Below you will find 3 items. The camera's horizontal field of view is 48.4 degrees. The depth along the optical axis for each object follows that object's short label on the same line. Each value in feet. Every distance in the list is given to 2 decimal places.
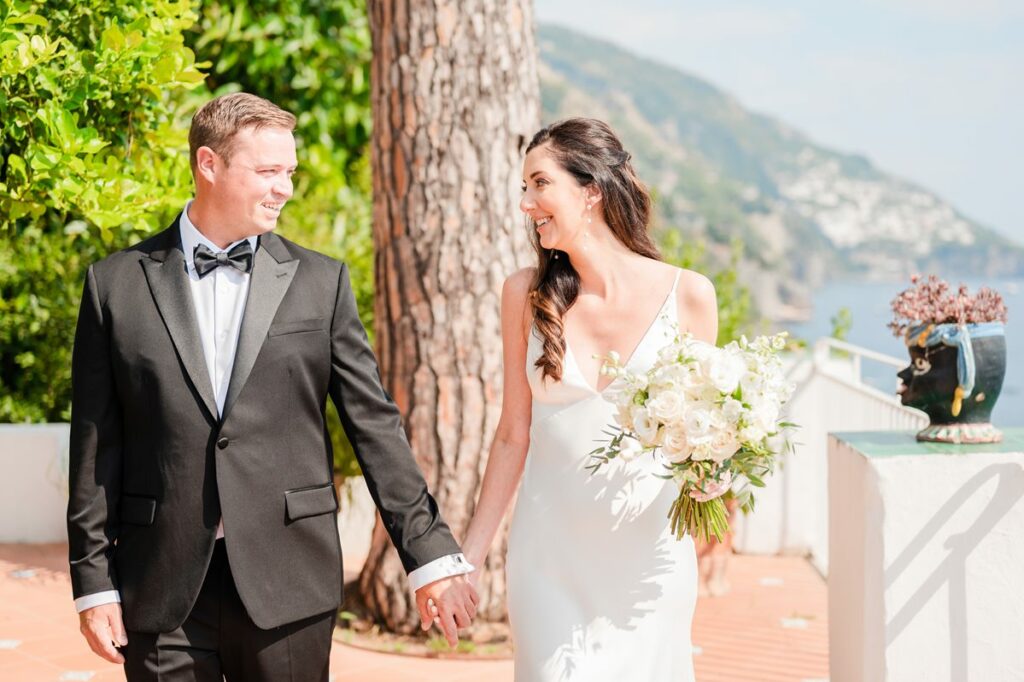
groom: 8.32
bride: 9.34
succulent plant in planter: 11.43
